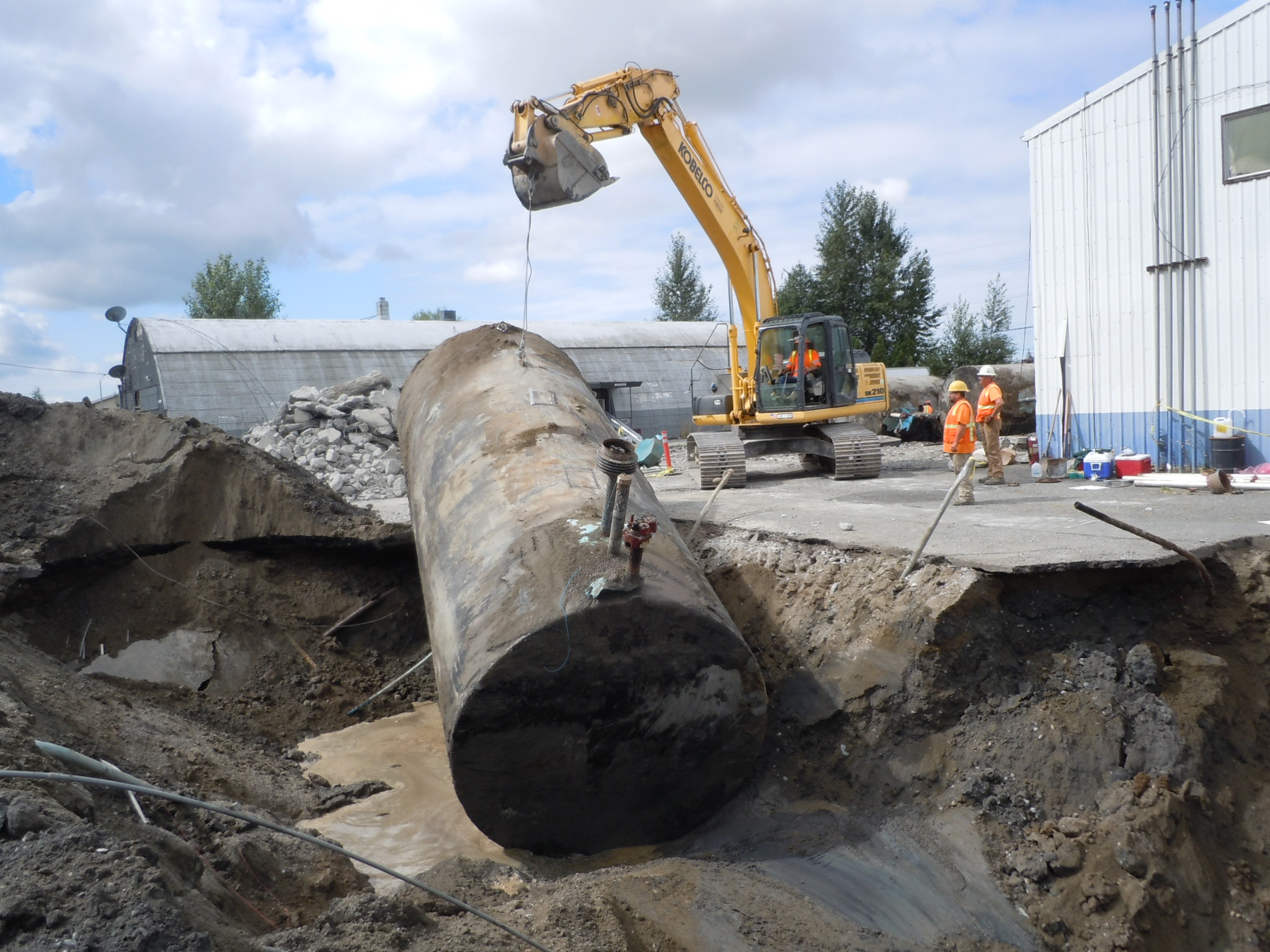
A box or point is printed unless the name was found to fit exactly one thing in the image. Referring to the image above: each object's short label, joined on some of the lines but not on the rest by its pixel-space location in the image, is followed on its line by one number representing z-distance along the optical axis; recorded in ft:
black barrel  34.86
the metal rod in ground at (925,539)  17.97
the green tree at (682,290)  156.35
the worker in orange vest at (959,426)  30.55
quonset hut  66.13
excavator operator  39.88
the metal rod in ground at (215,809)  7.64
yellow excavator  37.17
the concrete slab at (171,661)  21.75
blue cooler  37.01
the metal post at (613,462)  13.10
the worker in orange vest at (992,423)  33.58
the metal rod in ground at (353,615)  24.61
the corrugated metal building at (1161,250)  34.86
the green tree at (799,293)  132.98
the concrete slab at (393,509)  35.06
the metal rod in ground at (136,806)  11.12
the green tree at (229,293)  141.08
